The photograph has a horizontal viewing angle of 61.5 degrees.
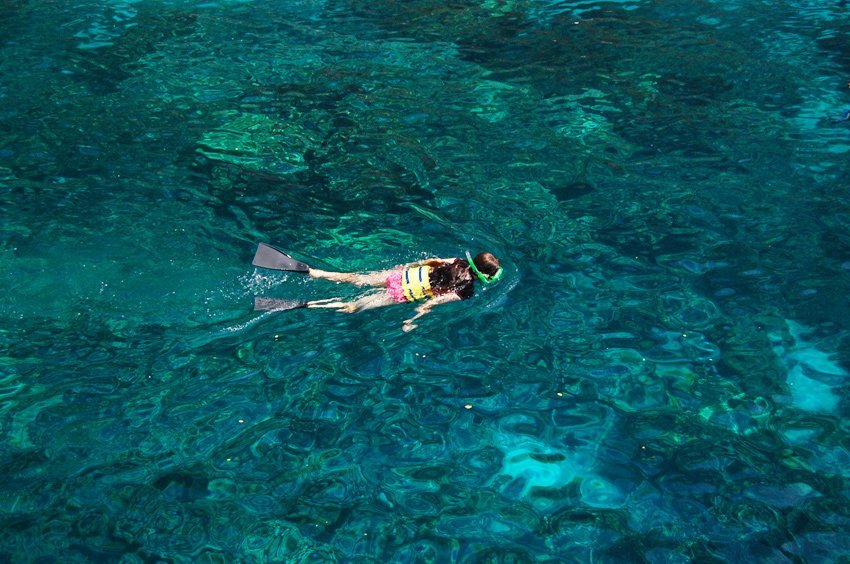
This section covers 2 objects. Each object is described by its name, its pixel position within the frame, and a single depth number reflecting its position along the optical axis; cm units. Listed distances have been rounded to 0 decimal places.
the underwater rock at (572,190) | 878
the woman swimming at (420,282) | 688
